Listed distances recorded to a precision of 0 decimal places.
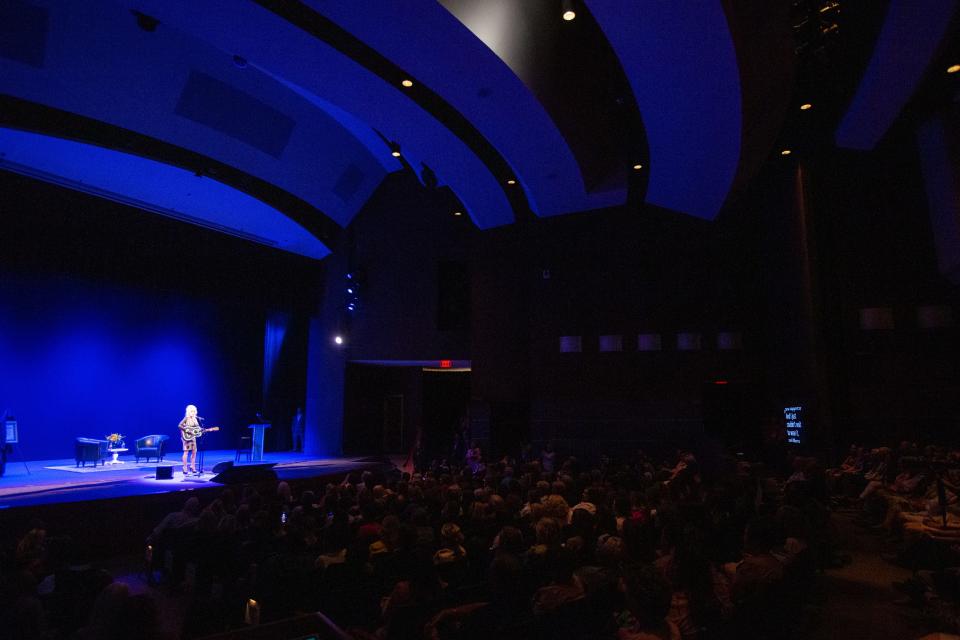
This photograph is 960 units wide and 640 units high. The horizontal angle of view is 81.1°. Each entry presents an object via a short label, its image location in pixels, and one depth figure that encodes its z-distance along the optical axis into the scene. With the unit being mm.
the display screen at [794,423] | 11984
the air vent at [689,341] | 14062
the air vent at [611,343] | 14672
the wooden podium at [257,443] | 15664
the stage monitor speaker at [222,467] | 11391
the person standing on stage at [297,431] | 18297
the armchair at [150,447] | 14273
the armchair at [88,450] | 12969
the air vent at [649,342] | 14352
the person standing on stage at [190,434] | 12164
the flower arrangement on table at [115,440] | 13986
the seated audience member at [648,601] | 3000
